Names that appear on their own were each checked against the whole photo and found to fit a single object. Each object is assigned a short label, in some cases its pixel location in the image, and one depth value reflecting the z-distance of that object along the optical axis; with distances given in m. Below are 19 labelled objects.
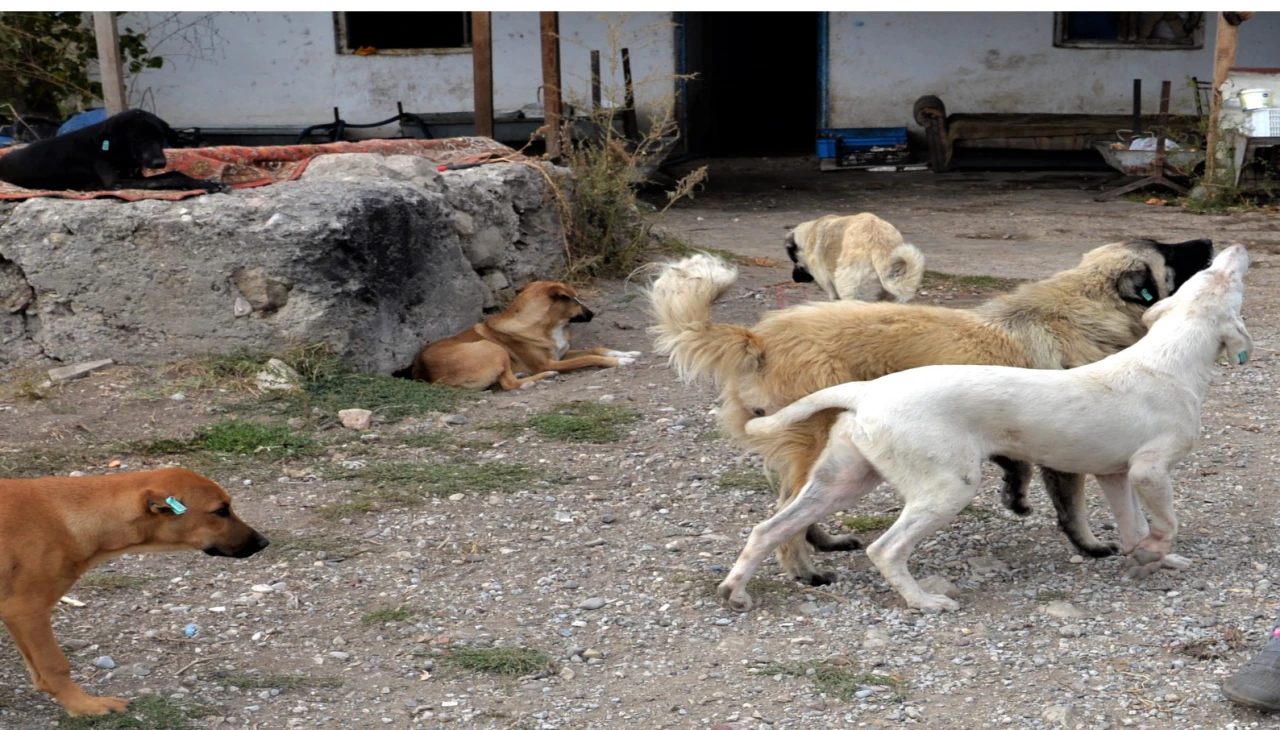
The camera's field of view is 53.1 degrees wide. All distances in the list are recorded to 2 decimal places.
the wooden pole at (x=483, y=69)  10.64
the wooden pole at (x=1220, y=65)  12.79
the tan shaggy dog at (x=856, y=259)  7.11
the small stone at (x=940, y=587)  4.26
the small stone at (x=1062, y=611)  4.04
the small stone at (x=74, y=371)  6.88
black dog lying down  7.65
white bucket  12.57
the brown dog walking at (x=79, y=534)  3.43
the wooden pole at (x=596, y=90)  11.70
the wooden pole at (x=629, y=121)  14.77
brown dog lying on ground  7.40
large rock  6.93
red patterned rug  8.77
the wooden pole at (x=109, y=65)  10.02
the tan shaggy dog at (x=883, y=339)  4.35
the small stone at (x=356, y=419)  6.30
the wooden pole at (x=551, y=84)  10.76
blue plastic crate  16.64
